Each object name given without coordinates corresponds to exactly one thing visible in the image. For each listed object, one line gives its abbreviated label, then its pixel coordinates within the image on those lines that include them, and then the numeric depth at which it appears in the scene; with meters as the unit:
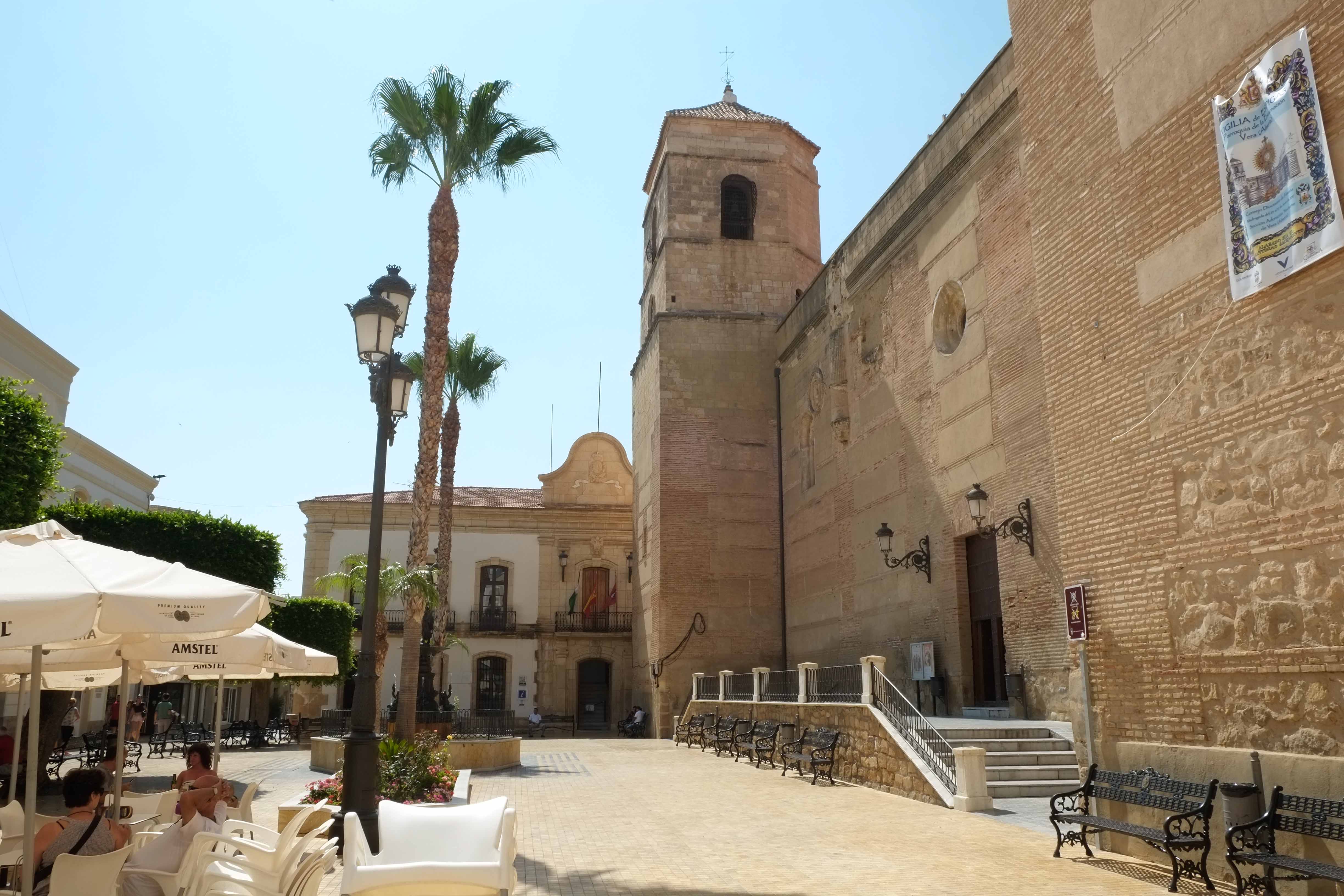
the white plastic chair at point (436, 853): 5.23
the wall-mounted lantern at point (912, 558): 18.16
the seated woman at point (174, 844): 5.56
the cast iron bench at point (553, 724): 33.50
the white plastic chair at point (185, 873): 5.43
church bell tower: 27.17
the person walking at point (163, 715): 25.02
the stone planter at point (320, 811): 8.92
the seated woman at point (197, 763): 7.83
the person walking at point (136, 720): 22.84
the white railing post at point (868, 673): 14.62
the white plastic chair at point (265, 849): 5.50
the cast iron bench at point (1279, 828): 6.32
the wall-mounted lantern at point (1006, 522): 14.75
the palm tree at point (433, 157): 16.42
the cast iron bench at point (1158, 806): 7.25
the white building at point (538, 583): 36.09
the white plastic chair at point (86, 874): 5.09
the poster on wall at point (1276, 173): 6.88
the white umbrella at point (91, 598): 4.96
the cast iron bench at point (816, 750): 14.97
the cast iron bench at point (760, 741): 17.91
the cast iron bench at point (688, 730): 23.77
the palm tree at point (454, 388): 24.16
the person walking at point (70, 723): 20.47
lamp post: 7.91
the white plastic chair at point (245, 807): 8.09
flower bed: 10.08
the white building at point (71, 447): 21.67
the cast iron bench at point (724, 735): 20.81
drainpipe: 26.67
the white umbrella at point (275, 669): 10.86
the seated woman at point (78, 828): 5.57
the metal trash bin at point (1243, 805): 7.04
